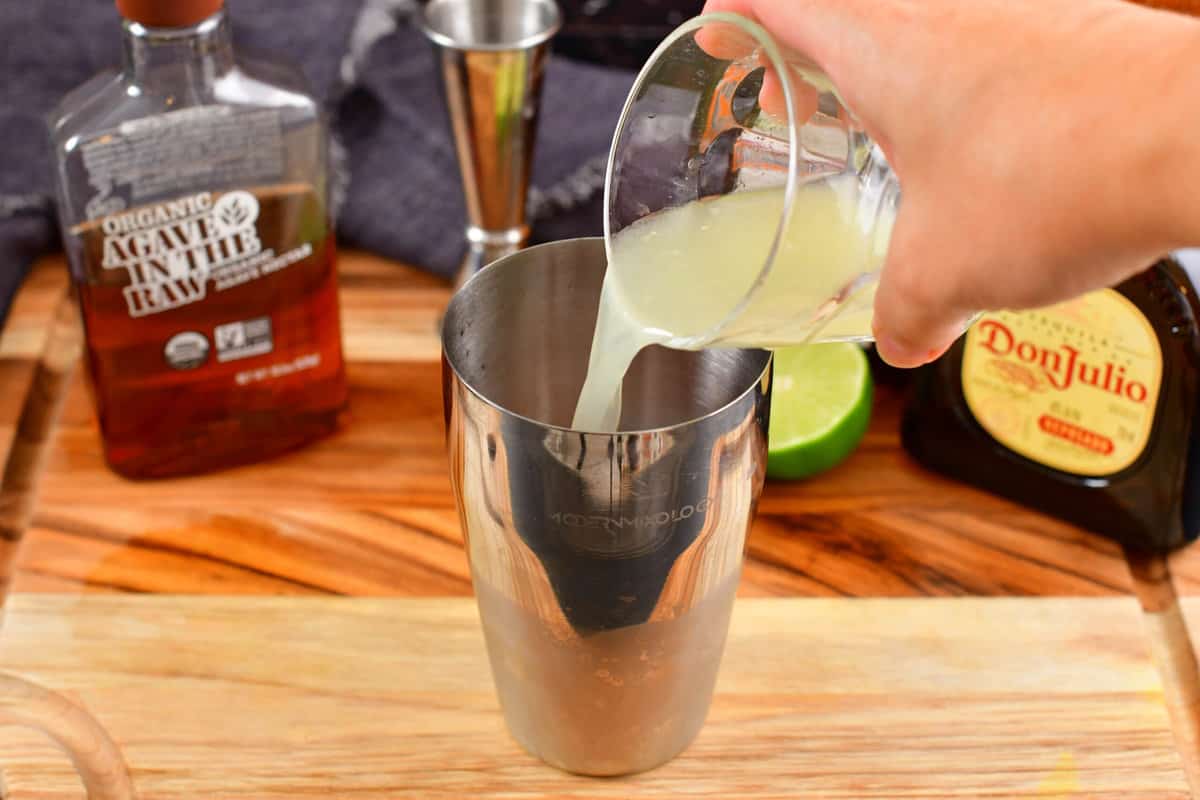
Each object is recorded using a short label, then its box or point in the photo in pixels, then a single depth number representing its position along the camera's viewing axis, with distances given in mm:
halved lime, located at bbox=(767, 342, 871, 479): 992
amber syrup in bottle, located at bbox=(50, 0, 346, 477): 927
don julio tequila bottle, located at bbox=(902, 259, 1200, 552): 902
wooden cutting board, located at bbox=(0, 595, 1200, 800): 807
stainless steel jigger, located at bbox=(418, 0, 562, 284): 1038
